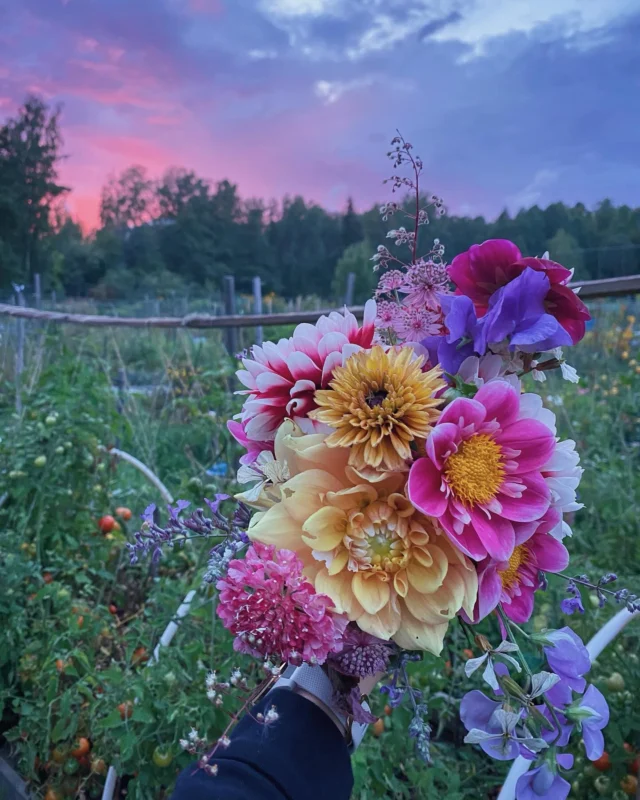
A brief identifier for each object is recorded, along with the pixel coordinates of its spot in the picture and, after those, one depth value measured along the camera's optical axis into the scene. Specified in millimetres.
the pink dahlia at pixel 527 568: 502
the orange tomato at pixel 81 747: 1337
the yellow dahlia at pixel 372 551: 438
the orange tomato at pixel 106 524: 1948
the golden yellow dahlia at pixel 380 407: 446
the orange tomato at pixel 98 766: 1304
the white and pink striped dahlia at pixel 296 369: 507
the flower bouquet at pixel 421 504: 435
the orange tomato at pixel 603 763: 1078
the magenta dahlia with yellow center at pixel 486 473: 438
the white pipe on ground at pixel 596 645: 716
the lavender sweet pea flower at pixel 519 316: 479
